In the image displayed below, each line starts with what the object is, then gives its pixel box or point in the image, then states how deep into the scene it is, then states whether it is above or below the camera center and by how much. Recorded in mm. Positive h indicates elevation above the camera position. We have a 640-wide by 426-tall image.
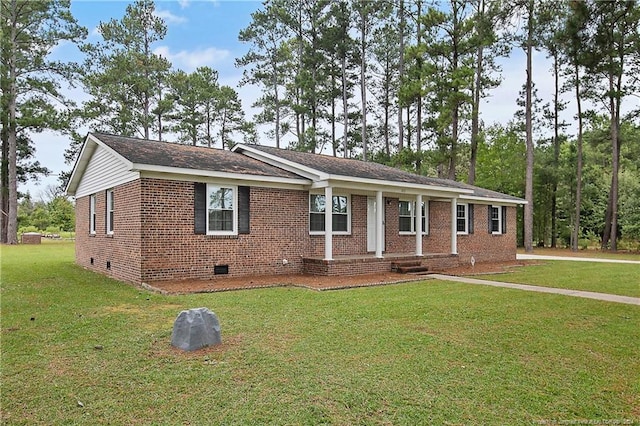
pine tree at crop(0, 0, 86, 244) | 27547 +10114
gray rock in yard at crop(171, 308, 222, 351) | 5031 -1298
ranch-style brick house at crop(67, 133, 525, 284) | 10406 +273
